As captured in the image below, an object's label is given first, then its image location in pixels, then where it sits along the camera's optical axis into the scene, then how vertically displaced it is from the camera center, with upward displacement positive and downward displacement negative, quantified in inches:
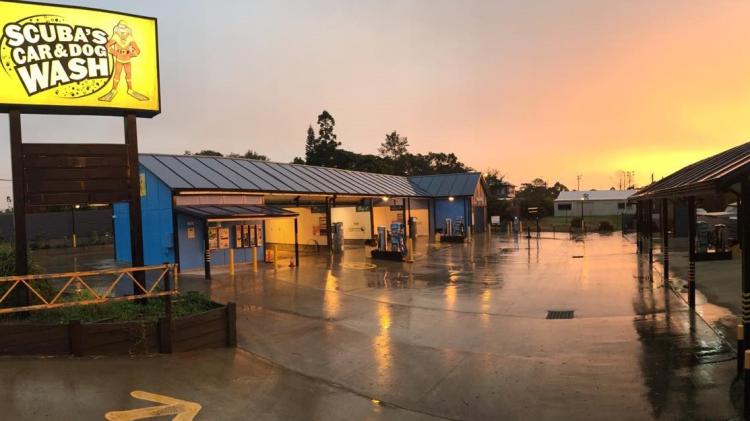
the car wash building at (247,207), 764.6 +8.3
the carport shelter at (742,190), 235.5 +4.1
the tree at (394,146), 3823.1 +489.4
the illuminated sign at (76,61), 340.2 +116.5
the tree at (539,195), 2439.2 +50.9
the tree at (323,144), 2807.6 +385.1
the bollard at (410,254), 851.4 -92.5
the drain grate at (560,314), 416.5 -99.0
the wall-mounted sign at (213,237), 791.1 -39.9
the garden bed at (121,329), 274.4 -68.3
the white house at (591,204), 2731.3 -16.4
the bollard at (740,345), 246.8 -76.9
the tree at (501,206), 2062.0 -9.4
